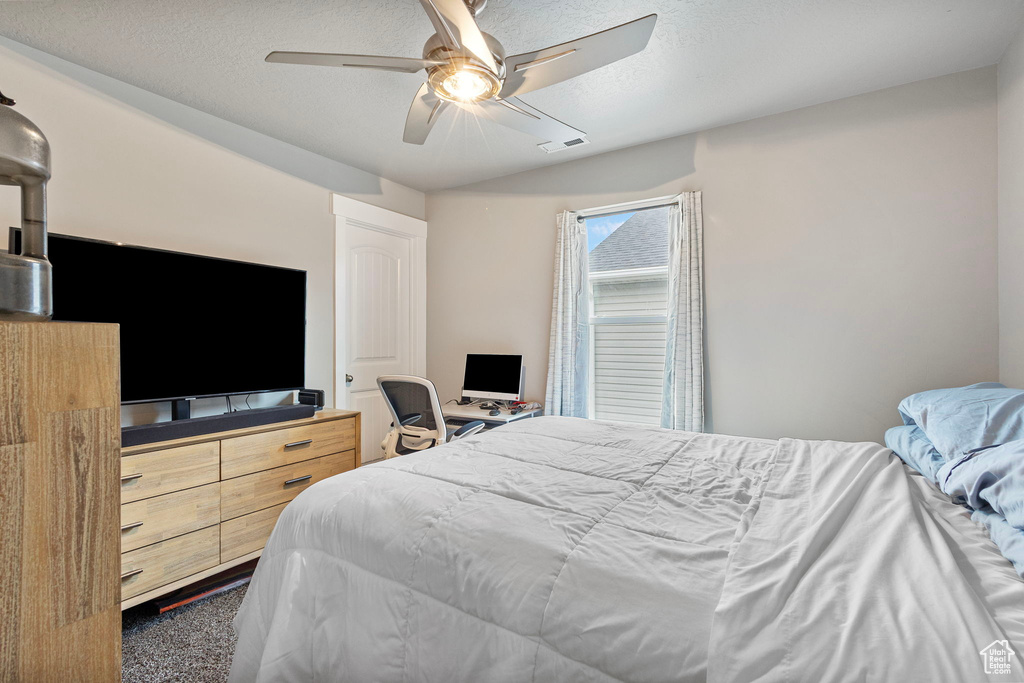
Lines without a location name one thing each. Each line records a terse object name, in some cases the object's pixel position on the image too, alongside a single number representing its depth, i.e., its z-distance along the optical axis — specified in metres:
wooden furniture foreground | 0.47
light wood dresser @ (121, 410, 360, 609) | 1.99
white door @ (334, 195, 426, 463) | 3.70
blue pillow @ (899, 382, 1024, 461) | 1.33
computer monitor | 3.74
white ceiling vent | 3.29
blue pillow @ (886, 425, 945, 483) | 1.44
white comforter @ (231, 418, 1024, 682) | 0.74
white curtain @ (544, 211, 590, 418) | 3.62
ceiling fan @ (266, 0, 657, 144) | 1.53
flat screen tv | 2.14
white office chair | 2.85
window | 3.45
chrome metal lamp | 0.53
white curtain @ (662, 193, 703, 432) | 3.10
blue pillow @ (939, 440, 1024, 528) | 0.96
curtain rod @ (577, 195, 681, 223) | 3.33
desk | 3.37
